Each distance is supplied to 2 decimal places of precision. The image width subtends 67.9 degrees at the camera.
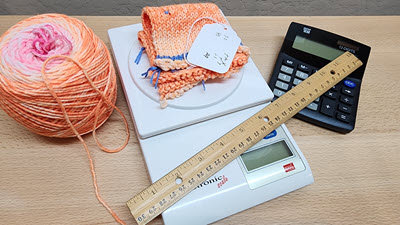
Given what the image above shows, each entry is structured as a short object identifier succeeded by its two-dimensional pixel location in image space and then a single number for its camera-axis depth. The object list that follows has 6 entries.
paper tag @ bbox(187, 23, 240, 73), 0.53
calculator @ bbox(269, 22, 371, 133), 0.58
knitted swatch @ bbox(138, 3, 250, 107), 0.52
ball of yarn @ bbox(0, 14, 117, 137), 0.44
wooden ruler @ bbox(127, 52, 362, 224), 0.44
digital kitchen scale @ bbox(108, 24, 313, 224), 0.46
